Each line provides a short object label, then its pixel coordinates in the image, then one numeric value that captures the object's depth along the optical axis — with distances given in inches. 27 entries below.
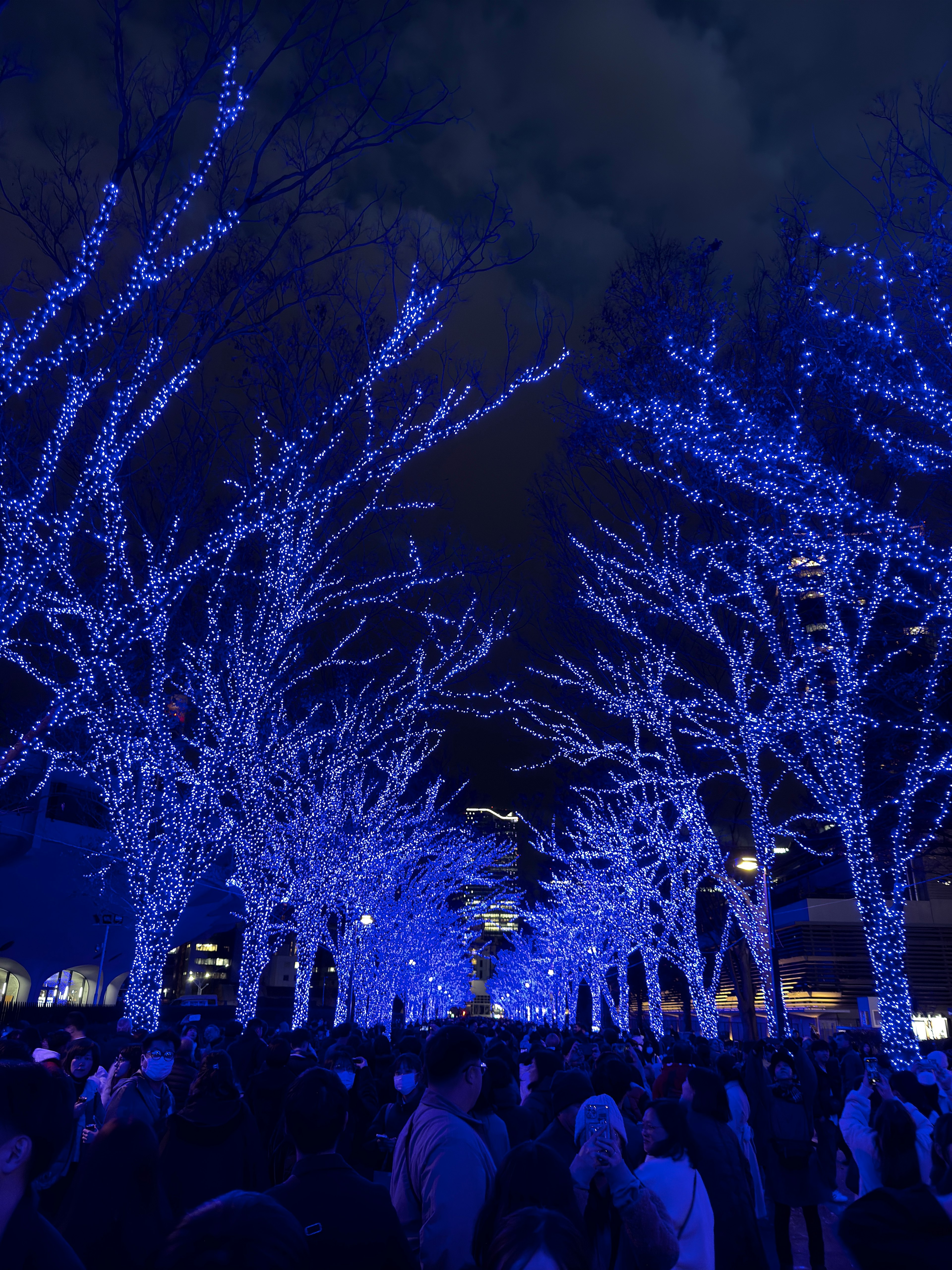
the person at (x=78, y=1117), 98.8
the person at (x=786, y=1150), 266.2
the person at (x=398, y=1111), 232.7
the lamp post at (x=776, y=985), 592.7
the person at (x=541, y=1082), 217.6
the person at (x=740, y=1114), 283.1
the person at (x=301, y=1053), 279.1
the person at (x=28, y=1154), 76.7
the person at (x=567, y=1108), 162.9
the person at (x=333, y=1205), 89.3
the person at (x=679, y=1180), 133.0
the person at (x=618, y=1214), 116.6
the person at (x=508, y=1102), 198.2
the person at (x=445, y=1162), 104.7
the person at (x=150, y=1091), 147.6
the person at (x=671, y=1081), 202.7
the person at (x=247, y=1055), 362.3
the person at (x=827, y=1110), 351.9
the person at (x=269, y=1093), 263.3
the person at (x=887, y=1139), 120.2
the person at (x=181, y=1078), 206.7
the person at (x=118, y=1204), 120.8
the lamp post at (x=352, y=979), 990.4
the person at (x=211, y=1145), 151.7
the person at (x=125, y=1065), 221.9
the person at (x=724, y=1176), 156.7
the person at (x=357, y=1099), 273.6
